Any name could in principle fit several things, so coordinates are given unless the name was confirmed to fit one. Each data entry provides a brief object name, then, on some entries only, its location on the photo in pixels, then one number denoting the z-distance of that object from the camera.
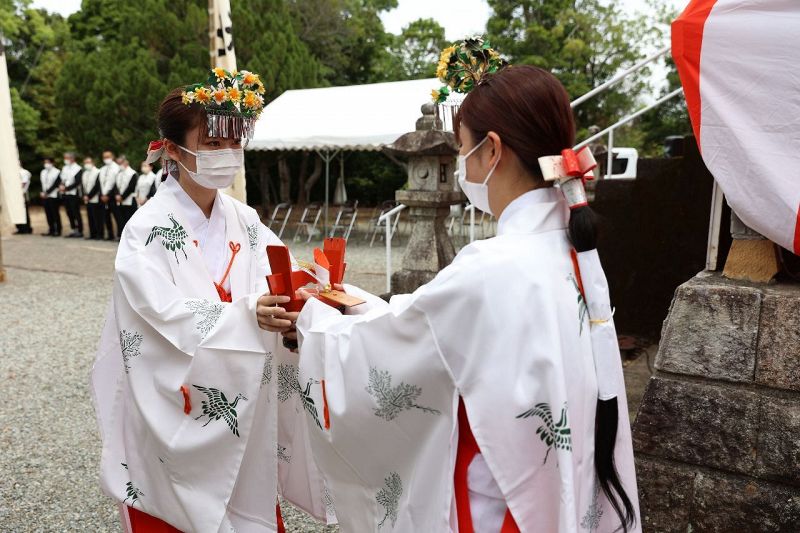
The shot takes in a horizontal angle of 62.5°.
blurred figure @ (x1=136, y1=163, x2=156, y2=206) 13.85
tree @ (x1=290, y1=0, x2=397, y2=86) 20.62
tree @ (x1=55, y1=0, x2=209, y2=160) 15.97
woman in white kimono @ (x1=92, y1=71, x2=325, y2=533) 2.06
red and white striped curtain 2.03
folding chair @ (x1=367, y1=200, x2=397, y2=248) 14.91
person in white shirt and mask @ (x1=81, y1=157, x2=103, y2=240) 15.03
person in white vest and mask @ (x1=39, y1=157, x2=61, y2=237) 15.75
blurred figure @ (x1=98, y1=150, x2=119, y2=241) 14.51
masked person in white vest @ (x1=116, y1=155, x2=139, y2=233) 14.33
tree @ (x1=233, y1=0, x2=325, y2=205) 16.17
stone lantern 5.41
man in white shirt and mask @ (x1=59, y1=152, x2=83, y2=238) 15.69
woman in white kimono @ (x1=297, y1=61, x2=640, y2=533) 1.41
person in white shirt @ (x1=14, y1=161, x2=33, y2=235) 16.03
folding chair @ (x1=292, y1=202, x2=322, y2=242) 14.56
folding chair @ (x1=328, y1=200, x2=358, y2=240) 14.69
